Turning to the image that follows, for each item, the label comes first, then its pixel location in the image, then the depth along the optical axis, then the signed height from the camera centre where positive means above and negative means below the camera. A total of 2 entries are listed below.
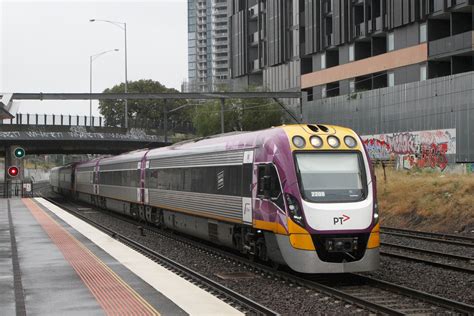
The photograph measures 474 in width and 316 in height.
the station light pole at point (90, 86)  76.49 +9.37
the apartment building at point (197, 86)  193.12 +23.30
